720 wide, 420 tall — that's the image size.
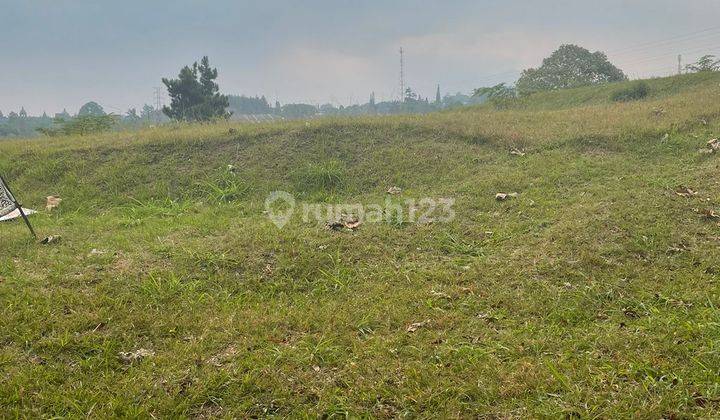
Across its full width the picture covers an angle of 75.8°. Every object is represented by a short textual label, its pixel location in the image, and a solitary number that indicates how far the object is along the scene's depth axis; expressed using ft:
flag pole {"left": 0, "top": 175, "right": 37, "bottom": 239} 19.14
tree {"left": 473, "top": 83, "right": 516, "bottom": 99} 66.49
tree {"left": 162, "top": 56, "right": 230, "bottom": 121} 124.29
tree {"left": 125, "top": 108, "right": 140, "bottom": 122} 166.30
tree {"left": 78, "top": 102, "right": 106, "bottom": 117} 214.48
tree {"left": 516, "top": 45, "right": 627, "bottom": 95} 121.39
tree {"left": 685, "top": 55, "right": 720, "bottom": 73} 70.84
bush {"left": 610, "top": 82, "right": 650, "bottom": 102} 56.39
